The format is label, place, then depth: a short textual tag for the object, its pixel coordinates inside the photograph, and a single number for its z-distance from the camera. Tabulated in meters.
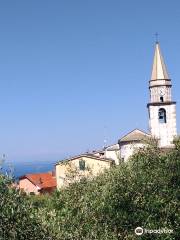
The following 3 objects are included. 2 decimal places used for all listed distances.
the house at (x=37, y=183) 87.38
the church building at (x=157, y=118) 68.06
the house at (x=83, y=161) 69.25
